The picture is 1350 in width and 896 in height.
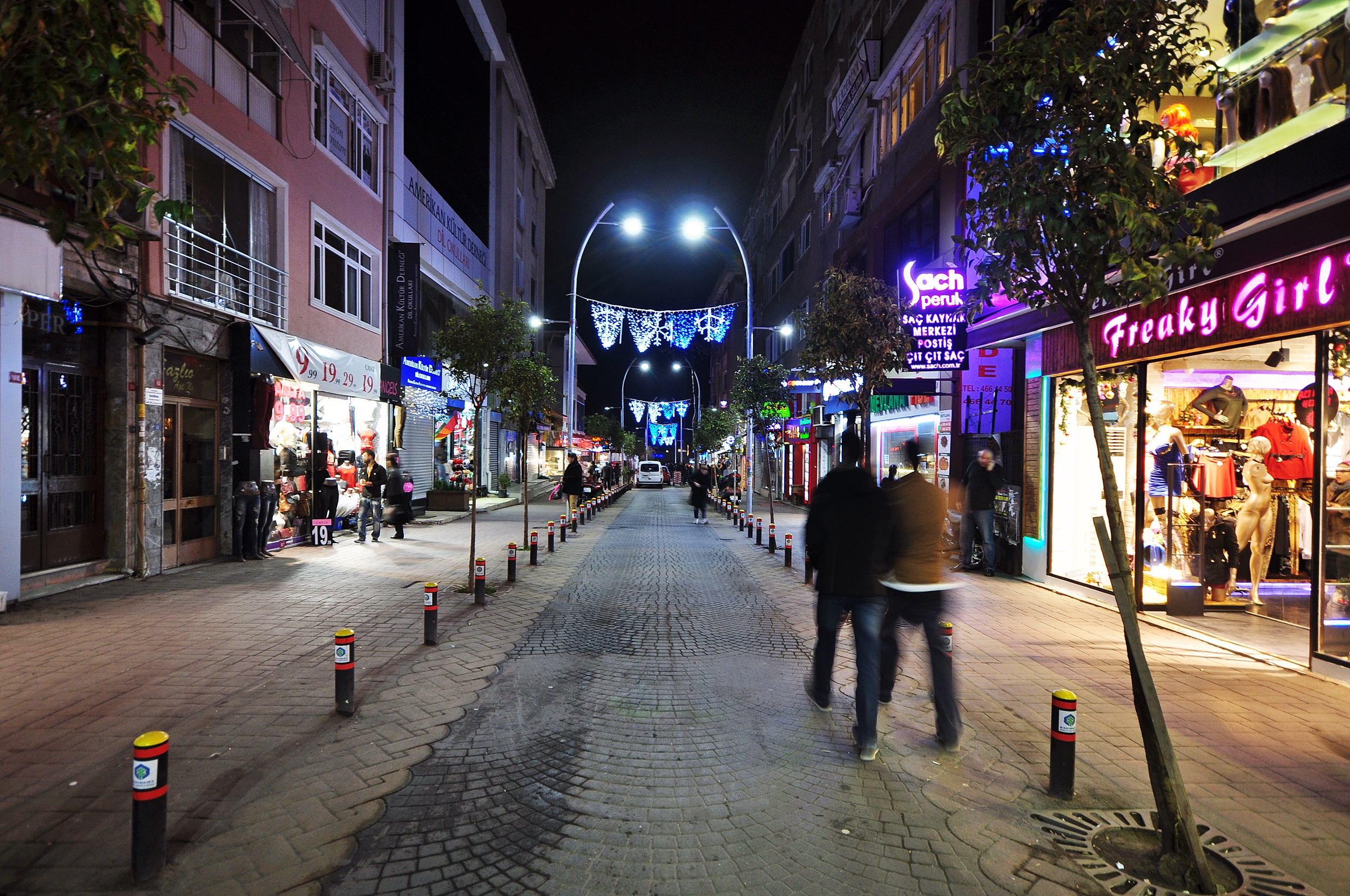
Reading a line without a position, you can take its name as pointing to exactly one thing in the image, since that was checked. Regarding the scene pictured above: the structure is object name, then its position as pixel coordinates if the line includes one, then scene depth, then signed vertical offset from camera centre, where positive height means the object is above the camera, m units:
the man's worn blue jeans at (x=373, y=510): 15.27 -1.30
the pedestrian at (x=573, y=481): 20.77 -0.90
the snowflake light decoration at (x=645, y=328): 22.92 +3.97
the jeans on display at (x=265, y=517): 12.48 -1.18
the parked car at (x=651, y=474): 51.00 -1.70
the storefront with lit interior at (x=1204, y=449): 7.95 +0.07
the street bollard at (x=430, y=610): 6.88 -1.56
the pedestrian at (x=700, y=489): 22.83 -1.22
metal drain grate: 3.26 -1.97
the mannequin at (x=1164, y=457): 8.95 -0.04
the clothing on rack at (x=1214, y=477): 9.04 -0.29
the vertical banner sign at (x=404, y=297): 20.00 +4.30
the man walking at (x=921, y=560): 4.77 -0.73
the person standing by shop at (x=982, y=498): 11.48 -0.73
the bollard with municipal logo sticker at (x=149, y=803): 3.13 -1.57
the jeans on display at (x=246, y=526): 12.02 -1.31
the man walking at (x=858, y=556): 4.68 -0.70
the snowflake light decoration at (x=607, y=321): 22.94 +4.18
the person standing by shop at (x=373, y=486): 15.51 -0.79
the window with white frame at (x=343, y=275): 16.16 +4.25
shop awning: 13.55 +1.78
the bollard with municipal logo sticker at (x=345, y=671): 5.06 -1.59
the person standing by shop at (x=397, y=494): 15.78 -0.98
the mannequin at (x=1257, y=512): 8.82 -0.72
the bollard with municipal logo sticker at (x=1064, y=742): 4.05 -1.64
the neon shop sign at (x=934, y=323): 12.04 +2.18
